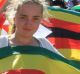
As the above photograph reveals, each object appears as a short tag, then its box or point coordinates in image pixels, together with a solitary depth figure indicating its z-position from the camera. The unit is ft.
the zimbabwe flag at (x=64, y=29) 14.62
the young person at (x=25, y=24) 10.10
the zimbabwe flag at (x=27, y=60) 10.23
